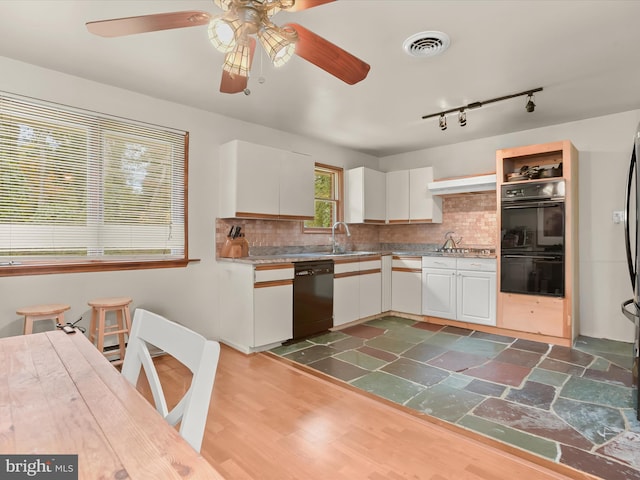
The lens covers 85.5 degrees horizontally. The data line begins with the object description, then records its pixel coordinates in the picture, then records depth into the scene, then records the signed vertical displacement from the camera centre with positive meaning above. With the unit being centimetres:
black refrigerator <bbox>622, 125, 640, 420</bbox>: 216 -26
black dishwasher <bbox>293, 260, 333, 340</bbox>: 371 -65
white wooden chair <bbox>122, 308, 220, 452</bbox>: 77 -32
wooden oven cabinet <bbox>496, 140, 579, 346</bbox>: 358 -62
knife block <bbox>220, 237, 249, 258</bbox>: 365 -9
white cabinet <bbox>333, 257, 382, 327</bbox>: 414 -64
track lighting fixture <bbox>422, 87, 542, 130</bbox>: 312 +131
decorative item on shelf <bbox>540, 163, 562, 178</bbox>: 372 +72
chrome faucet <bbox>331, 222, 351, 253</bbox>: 485 +7
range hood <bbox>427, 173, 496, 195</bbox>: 426 +70
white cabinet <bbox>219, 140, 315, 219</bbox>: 356 +63
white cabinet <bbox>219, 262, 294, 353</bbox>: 335 -66
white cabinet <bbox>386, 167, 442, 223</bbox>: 491 +59
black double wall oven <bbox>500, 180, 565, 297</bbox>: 362 +0
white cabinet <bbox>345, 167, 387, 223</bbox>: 501 +64
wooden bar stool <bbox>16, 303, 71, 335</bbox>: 238 -51
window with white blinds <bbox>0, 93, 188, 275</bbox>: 261 +45
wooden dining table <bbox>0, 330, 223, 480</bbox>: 55 -36
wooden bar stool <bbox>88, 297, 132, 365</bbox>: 266 -65
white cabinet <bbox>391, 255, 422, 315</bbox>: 466 -63
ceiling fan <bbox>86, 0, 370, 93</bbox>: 137 +88
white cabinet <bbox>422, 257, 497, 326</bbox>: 407 -62
